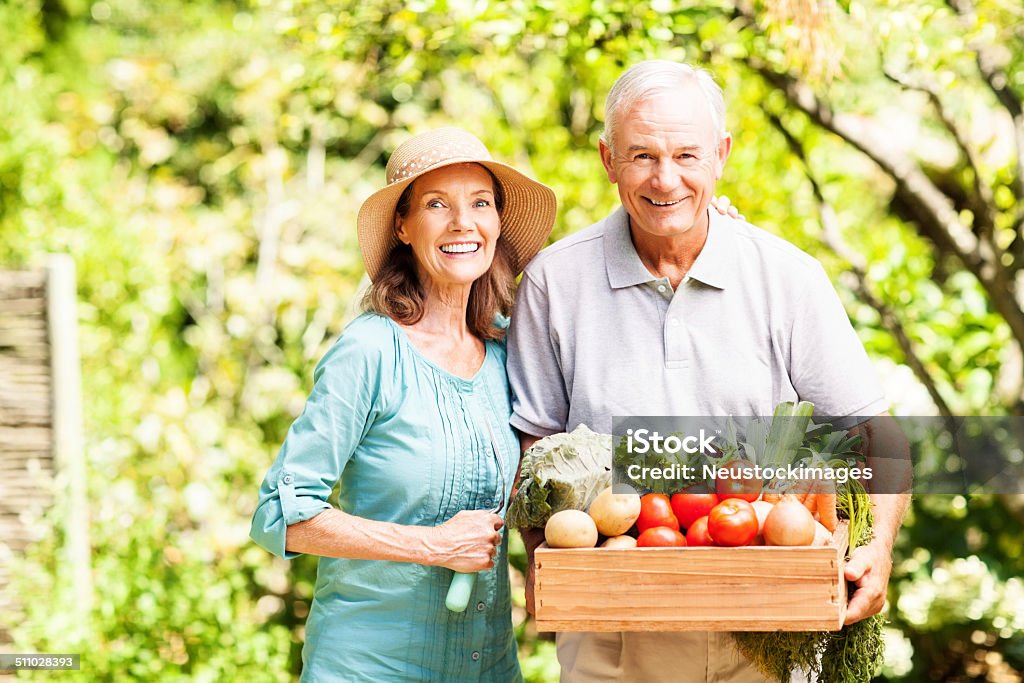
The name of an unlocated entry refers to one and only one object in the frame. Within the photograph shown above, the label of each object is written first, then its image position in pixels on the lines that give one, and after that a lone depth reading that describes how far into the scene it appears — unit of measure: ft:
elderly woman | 8.25
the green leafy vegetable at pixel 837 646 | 7.74
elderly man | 8.54
